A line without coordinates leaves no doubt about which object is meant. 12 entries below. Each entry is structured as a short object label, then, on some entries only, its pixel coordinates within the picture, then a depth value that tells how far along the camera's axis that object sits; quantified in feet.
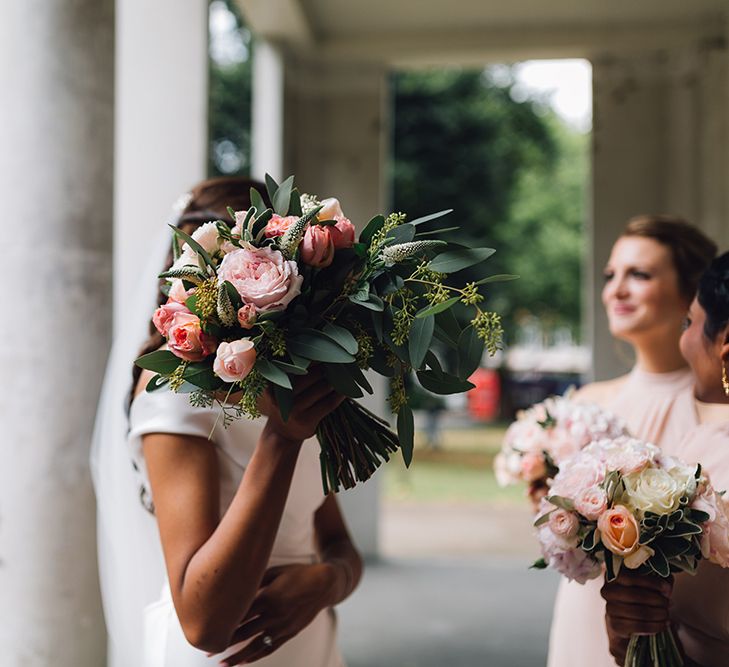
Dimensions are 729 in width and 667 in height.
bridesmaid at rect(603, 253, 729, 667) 6.04
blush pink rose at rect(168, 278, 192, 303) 5.14
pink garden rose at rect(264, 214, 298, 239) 5.02
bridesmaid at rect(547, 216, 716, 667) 9.82
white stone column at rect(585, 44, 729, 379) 23.36
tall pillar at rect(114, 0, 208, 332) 16.28
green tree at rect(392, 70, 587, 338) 59.06
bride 5.26
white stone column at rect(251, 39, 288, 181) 23.94
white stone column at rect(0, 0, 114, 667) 9.20
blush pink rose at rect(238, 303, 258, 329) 4.81
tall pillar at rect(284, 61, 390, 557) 25.52
